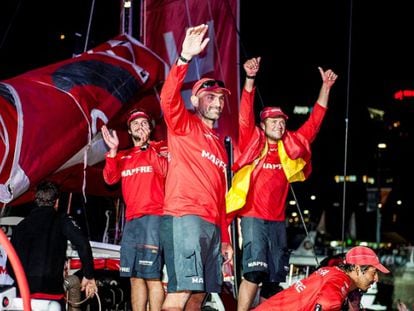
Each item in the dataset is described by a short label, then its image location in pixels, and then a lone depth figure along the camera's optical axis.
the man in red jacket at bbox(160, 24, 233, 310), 4.84
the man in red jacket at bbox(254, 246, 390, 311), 4.71
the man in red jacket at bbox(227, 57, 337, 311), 6.19
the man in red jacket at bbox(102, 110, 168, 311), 5.98
